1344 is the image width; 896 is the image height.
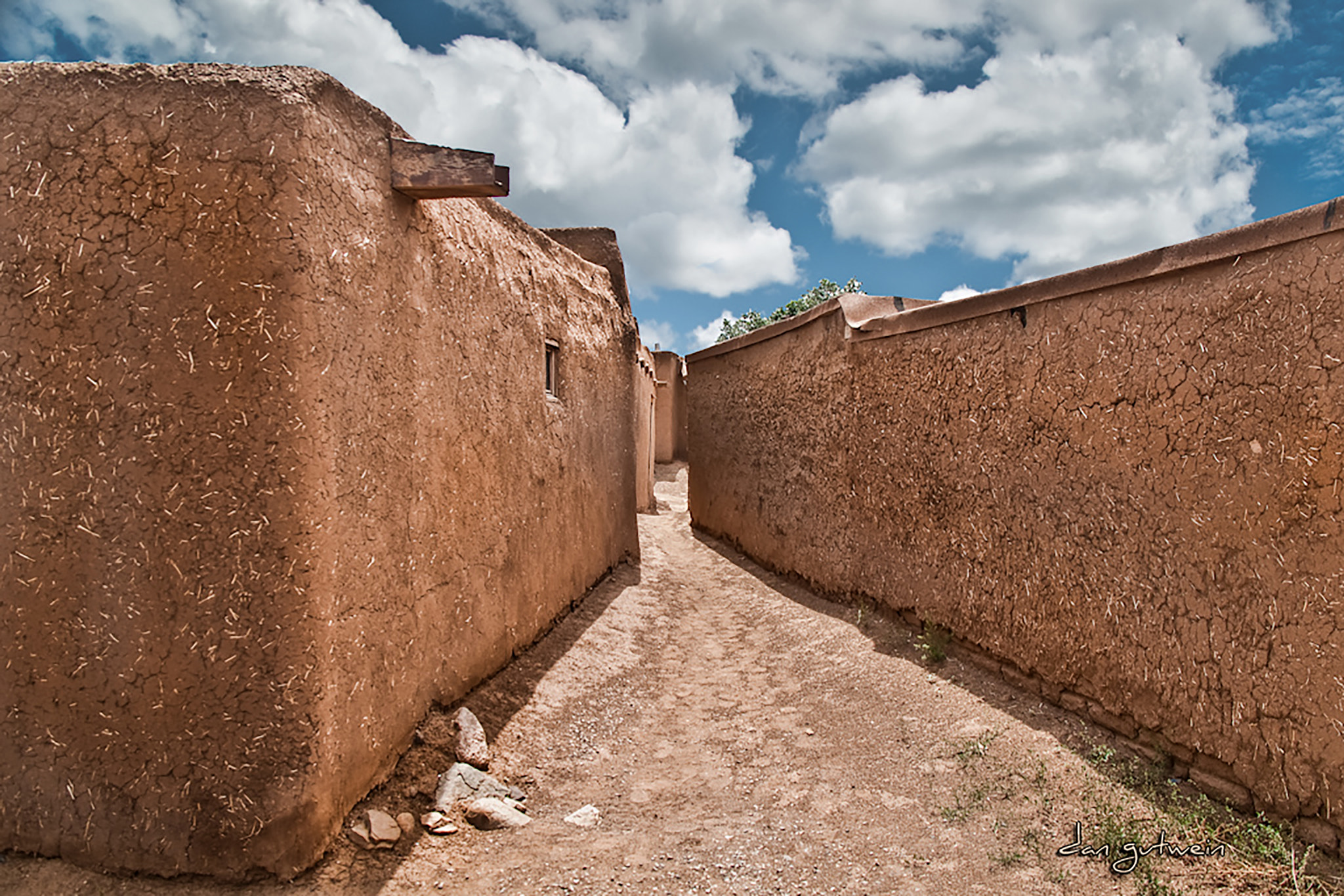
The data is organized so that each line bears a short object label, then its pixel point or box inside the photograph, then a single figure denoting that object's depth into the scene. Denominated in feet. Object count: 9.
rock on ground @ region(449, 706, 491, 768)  12.44
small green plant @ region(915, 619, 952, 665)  16.44
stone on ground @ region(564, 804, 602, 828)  11.80
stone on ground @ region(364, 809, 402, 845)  10.32
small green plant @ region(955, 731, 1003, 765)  12.81
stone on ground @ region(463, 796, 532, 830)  11.44
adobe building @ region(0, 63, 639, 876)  9.54
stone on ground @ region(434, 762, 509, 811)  11.56
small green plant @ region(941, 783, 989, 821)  11.41
